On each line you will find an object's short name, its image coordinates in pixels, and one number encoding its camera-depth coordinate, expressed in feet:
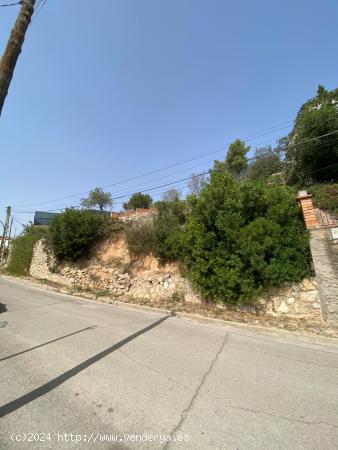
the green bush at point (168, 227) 35.52
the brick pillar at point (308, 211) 23.34
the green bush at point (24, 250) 68.85
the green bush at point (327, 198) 23.63
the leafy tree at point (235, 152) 86.78
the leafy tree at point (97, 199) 138.72
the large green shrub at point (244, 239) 23.95
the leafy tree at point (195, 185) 81.69
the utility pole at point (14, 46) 13.62
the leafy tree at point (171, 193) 79.15
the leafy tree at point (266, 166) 65.24
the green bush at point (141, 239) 41.32
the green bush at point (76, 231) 50.55
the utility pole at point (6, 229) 95.53
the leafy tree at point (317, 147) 46.50
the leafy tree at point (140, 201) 140.46
